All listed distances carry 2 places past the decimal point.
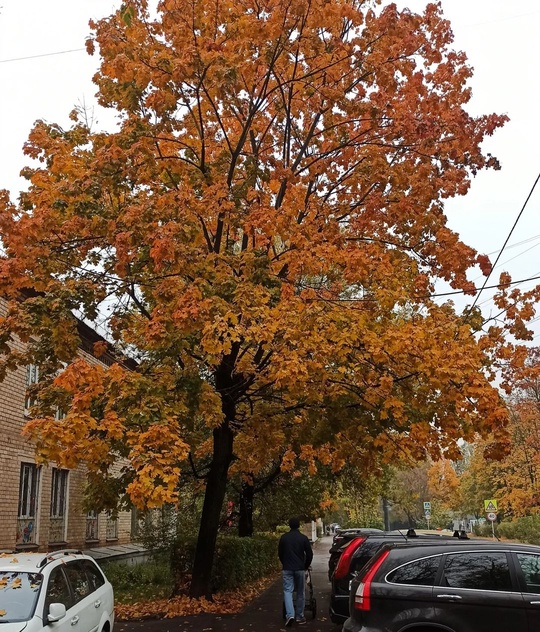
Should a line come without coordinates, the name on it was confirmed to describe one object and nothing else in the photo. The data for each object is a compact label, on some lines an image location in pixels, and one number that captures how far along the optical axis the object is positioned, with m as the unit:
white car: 5.67
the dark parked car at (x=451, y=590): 6.14
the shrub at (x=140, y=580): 13.48
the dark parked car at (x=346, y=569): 9.69
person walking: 10.29
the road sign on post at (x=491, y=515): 27.09
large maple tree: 8.45
